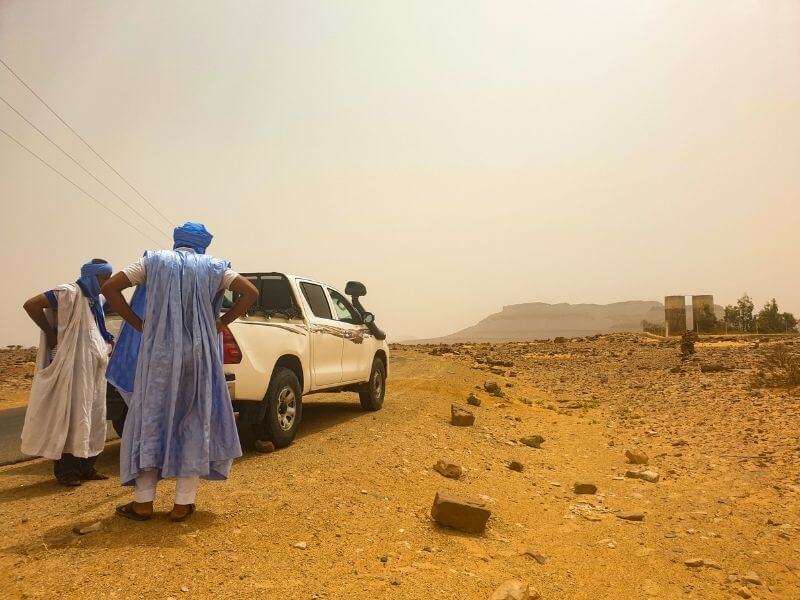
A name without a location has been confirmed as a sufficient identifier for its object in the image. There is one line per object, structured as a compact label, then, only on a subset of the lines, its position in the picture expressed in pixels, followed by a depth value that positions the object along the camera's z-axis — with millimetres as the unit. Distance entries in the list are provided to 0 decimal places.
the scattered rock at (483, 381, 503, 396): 13231
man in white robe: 5113
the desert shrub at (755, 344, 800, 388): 12172
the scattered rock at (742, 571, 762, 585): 3918
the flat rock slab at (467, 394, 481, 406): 11037
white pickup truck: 5992
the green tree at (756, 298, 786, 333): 45469
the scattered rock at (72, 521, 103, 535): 3840
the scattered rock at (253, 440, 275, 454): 6203
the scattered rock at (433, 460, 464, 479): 6113
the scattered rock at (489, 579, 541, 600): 3305
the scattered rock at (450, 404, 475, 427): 8693
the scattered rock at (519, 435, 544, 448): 8180
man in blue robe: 3928
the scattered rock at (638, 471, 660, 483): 6418
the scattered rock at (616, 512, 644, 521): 5168
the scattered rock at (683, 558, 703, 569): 4168
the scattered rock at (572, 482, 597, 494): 5961
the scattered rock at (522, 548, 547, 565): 4114
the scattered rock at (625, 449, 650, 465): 7266
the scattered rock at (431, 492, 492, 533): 4492
